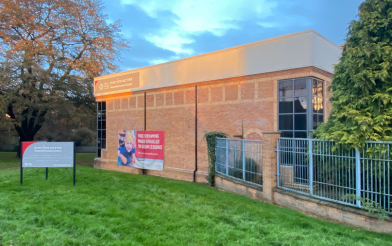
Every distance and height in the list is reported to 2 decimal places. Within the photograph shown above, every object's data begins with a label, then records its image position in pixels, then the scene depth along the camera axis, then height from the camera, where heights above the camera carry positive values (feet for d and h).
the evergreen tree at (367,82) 20.16 +3.89
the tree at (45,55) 68.95 +21.76
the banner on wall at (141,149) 56.70 -4.16
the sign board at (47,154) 28.58 -2.55
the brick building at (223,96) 37.22 +6.14
